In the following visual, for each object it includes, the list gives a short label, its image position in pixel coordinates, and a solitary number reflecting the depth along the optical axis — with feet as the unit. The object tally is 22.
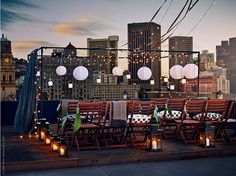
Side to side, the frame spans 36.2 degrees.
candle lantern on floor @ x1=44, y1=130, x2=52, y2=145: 21.34
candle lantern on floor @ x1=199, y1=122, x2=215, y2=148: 20.58
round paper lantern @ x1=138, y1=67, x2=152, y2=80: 33.76
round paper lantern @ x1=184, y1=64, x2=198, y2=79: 33.36
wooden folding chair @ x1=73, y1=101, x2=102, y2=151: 19.87
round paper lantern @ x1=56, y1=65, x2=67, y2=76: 37.29
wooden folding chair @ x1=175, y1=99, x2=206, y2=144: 21.94
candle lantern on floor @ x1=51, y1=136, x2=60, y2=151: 18.91
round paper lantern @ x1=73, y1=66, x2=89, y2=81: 32.32
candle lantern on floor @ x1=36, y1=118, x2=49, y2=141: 23.34
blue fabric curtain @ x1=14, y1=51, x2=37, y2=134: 25.98
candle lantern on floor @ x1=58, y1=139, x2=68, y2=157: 17.48
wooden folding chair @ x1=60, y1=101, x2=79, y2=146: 20.53
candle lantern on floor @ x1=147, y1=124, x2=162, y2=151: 19.39
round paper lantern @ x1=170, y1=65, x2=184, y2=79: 34.76
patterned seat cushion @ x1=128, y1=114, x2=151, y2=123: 21.51
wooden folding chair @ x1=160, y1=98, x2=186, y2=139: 22.79
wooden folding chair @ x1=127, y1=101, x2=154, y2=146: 20.53
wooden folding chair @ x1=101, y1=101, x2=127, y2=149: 20.31
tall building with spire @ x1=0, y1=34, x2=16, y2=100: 253.85
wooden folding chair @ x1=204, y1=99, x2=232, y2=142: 22.09
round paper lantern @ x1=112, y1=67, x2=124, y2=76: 41.68
